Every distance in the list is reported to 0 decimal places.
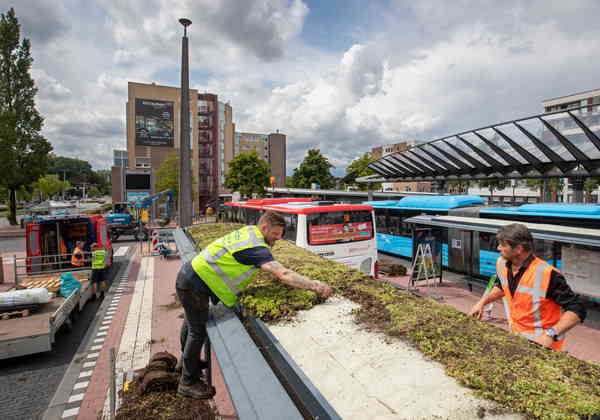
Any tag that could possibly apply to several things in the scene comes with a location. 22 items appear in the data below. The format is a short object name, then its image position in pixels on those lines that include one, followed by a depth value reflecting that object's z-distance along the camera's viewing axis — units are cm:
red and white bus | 786
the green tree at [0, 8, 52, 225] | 2658
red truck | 948
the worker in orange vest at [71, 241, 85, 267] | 922
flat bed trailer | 521
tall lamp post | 1550
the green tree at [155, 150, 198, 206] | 3612
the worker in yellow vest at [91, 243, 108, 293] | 861
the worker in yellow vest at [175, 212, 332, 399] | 261
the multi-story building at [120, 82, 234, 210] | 4625
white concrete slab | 147
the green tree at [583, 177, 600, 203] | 4322
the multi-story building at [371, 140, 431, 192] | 7450
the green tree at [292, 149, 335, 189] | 4600
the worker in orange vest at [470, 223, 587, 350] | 269
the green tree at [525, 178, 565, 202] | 4308
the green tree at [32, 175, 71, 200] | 5916
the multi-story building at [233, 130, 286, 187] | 8306
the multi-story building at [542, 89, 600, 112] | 4631
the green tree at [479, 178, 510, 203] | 4023
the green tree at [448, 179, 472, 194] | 5891
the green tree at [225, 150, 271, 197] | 3900
